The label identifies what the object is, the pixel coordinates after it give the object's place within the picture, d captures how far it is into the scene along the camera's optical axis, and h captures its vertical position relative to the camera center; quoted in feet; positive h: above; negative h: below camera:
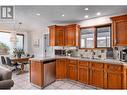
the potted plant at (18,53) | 14.58 -1.04
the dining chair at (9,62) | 13.17 -2.33
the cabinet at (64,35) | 11.71 +1.69
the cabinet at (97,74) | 8.48 -2.75
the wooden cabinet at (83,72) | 9.38 -2.75
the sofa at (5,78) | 5.81 -2.40
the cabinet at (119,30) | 8.30 +1.69
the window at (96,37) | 10.24 +1.36
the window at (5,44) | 18.62 +0.67
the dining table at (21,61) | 13.70 -2.27
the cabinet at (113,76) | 7.53 -2.67
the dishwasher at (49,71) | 9.12 -2.75
